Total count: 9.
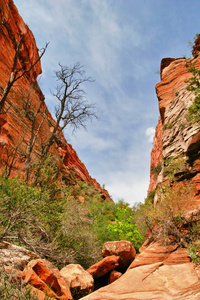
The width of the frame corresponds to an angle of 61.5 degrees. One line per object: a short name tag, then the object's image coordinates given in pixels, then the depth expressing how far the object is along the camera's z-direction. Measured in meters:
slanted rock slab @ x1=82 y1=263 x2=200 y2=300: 3.64
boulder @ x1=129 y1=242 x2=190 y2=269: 5.05
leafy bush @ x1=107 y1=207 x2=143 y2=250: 10.79
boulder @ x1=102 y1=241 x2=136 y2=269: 7.76
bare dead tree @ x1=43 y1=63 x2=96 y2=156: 11.73
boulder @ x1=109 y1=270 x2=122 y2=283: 7.09
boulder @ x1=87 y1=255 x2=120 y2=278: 6.89
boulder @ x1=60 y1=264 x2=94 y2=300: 4.79
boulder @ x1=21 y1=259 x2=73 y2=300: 3.34
